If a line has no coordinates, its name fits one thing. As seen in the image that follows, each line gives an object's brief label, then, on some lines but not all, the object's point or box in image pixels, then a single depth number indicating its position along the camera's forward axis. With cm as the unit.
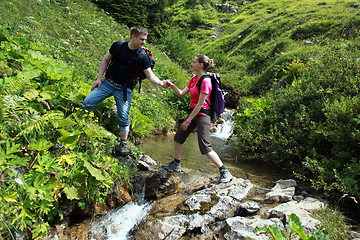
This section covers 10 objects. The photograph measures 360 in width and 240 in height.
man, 423
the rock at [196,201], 372
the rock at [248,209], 372
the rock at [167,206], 382
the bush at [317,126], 416
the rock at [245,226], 295
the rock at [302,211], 314
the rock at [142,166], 494
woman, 421
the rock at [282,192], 408
